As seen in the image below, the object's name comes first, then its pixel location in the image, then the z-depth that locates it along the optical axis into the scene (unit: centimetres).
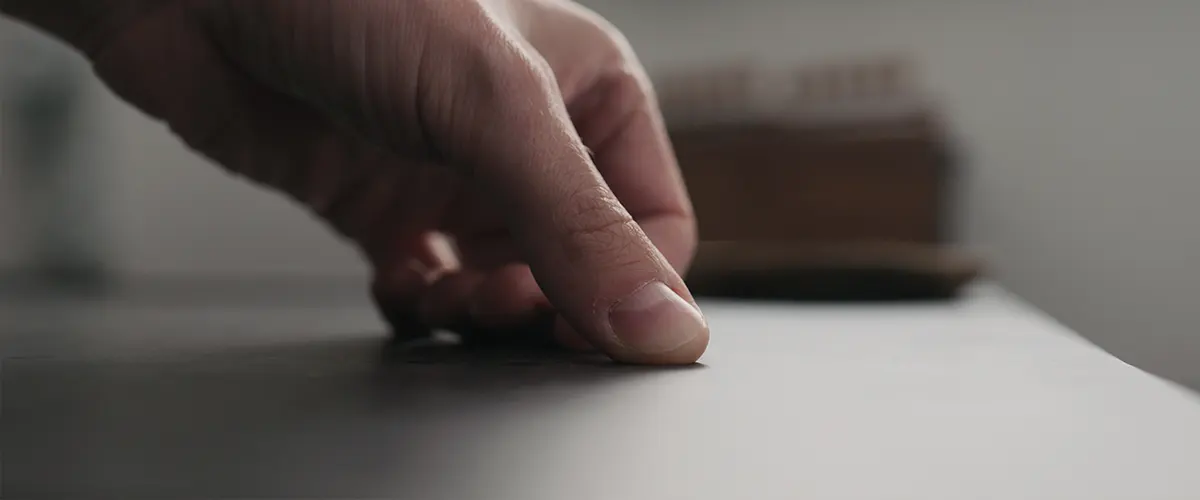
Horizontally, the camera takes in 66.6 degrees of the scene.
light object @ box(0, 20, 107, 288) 220
